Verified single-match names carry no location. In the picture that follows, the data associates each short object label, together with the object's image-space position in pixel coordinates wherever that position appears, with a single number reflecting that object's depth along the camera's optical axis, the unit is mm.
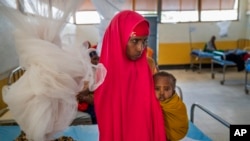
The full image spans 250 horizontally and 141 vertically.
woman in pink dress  950
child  1070
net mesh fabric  827
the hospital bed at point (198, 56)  6129
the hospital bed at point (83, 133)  1987
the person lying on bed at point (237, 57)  5562
